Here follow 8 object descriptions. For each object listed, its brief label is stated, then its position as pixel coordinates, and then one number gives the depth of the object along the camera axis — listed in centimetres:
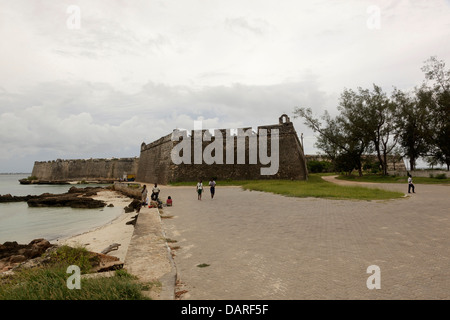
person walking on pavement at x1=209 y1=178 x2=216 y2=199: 1516
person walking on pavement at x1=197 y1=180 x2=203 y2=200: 1477
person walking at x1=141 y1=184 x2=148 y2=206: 1347
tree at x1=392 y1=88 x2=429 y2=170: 3178
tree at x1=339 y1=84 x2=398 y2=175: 3375
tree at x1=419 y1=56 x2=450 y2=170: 2938
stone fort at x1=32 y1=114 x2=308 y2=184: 2889
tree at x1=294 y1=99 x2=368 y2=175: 3559
